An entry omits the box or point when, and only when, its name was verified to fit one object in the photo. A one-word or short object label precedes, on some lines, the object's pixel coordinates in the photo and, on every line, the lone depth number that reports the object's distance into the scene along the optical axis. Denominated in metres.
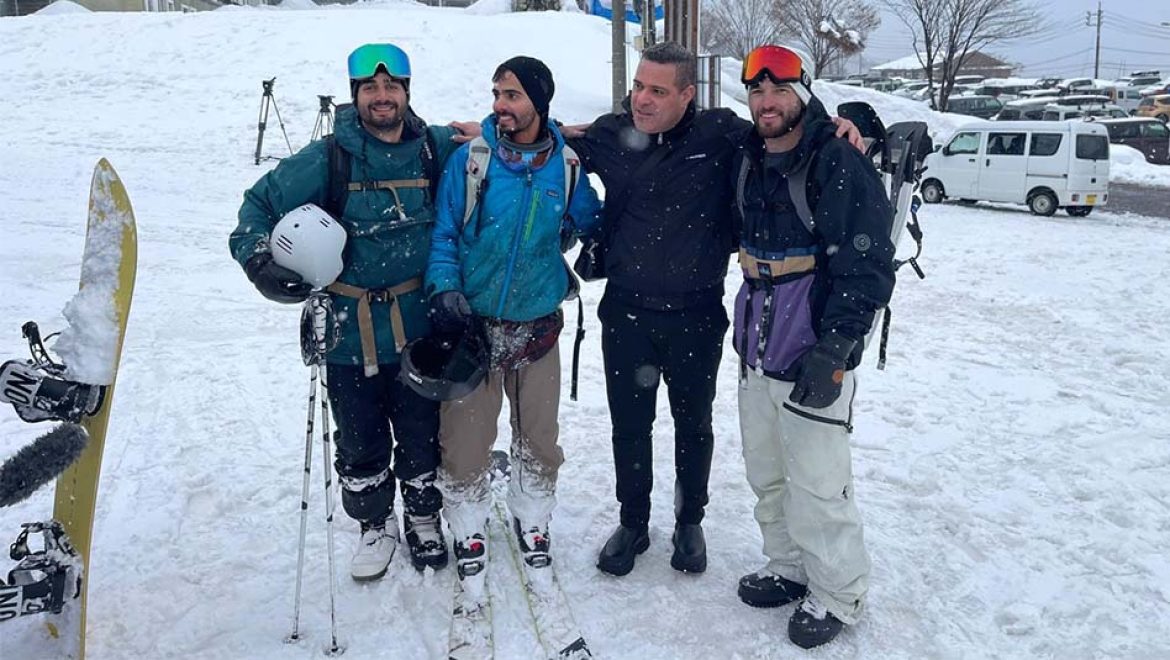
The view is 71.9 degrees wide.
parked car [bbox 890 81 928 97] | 42.88
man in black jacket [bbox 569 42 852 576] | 3.15
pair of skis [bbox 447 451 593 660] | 2.92
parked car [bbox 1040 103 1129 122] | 27.52
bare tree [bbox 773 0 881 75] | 40.72
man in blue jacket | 3.02
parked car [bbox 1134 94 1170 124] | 31.62
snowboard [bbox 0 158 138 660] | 2.50
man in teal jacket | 2.96
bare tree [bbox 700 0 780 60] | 44.88
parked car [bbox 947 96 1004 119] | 34.47
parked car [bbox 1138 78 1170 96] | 39.09
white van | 14.89
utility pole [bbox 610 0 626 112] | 14.74
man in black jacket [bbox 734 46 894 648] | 2.75
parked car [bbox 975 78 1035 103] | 44.12
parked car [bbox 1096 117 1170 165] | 24.02
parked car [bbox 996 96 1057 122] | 28.62
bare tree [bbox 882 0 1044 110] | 35.00
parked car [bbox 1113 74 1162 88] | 46.82
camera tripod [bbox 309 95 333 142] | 13.79
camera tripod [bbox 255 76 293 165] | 14.61
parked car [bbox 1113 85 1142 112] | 37.84
